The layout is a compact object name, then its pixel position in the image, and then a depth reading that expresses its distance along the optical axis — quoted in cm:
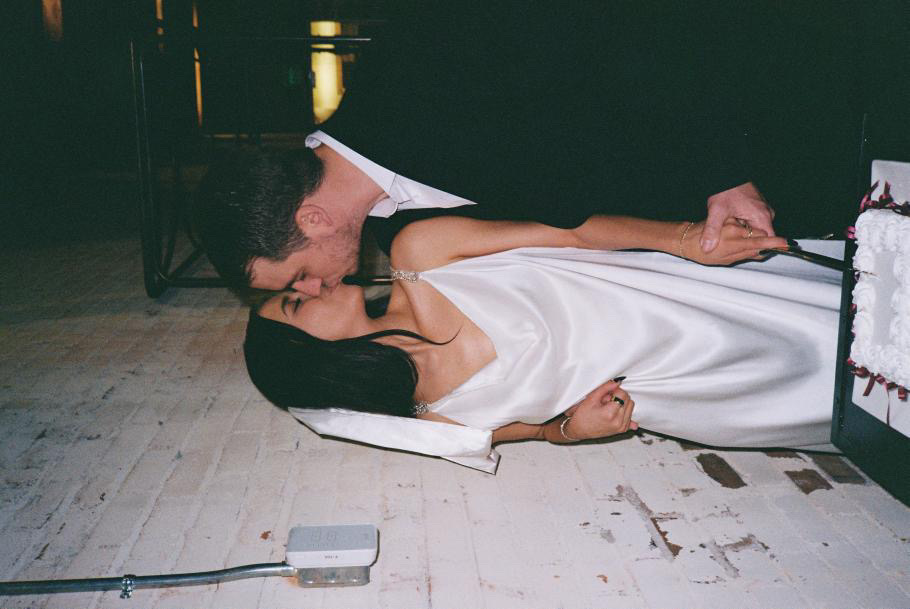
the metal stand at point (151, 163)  342
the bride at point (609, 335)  177
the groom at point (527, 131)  172
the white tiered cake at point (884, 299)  127
